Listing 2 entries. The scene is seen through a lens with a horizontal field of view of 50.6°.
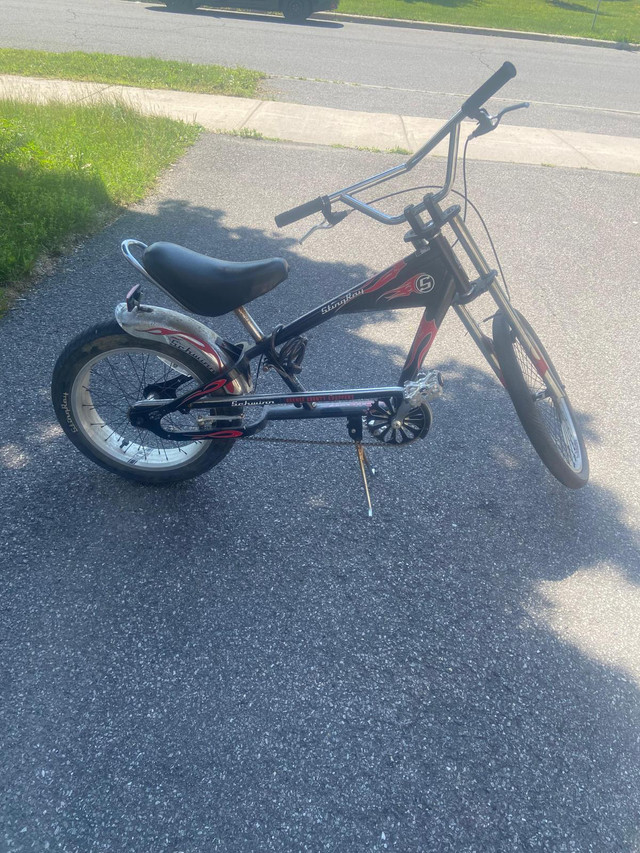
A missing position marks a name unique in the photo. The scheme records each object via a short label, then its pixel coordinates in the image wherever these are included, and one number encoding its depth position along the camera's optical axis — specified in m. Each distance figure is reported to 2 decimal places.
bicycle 2.59
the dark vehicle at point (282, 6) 16.03
